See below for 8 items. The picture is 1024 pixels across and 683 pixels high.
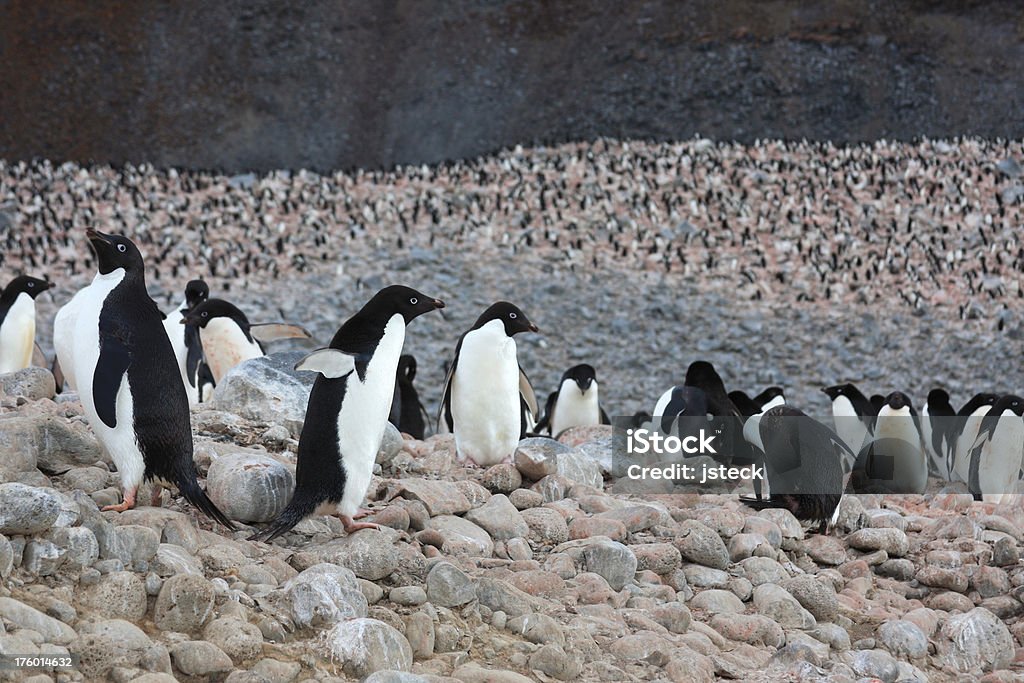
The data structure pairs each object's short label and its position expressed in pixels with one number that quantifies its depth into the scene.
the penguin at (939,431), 18.19
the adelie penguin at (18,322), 17.73
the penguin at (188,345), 18.17
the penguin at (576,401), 19.37
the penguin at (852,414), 19.62
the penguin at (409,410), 19.80
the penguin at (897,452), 15.46
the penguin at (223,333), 18.47
